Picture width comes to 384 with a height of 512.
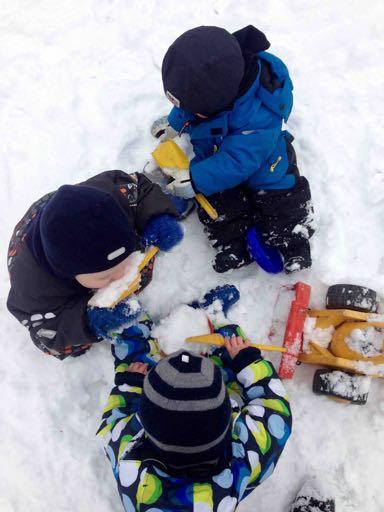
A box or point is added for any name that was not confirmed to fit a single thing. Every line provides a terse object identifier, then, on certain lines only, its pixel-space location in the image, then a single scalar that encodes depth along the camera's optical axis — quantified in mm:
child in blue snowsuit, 1429
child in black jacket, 1155
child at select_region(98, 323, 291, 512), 1177
